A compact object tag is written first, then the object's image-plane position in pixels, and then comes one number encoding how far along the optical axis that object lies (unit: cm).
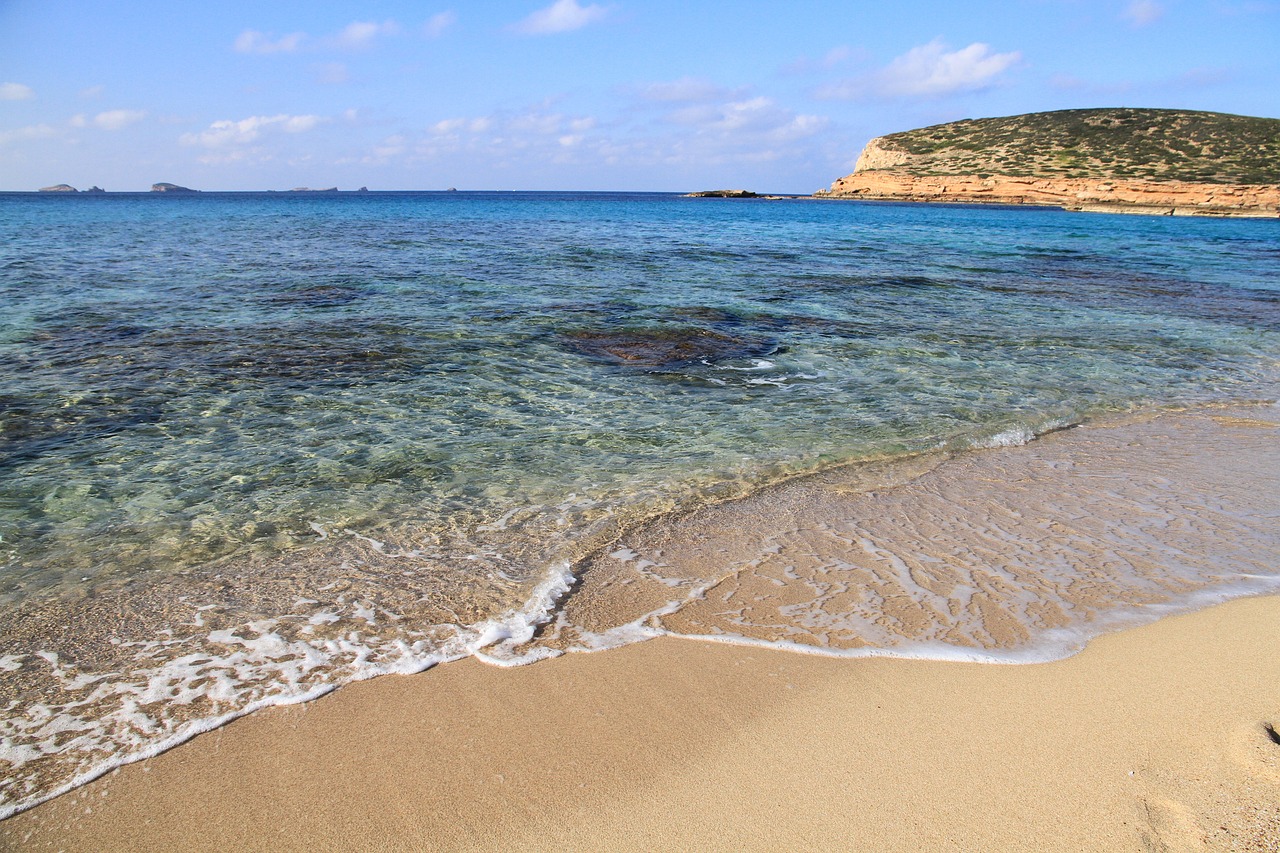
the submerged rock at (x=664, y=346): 953
